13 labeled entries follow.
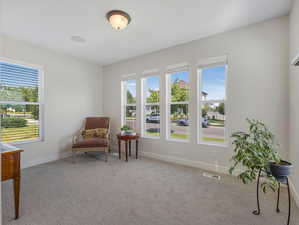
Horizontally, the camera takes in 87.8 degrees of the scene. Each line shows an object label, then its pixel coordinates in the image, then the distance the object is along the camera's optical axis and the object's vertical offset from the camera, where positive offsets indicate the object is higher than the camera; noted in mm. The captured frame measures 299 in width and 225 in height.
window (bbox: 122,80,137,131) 4277 +252
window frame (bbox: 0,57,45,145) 3494 +257
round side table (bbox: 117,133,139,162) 3602 -577
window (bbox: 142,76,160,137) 3852 +164
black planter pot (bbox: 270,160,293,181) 1531 -574
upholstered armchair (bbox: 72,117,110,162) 3463 -627
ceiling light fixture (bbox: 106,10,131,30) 2250 +1403
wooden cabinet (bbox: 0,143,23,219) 1609 -583
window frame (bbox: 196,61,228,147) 2956 +249
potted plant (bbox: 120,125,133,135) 3772 -430
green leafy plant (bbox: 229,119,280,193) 1633 -468
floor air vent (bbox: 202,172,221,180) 2715 -1125
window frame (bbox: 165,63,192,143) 3511 +269
